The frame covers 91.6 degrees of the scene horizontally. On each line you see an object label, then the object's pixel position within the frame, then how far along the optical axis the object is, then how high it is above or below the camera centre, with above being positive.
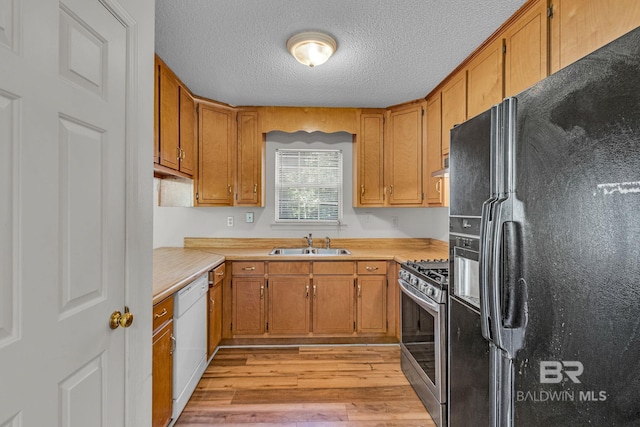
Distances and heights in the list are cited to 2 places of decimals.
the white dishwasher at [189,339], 1.85 -0.84
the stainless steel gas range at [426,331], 1.83 -0.78
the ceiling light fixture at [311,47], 1.93 +1.07
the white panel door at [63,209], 0.68 +0.01
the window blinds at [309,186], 3.57 +0.33
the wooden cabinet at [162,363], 1.56 -0.79
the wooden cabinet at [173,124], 2.26 +0.75
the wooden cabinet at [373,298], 2.98 -0.80
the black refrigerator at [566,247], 0.66 -0.09
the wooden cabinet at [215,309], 2.56 -0.82
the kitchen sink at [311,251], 3.39 -0.41
